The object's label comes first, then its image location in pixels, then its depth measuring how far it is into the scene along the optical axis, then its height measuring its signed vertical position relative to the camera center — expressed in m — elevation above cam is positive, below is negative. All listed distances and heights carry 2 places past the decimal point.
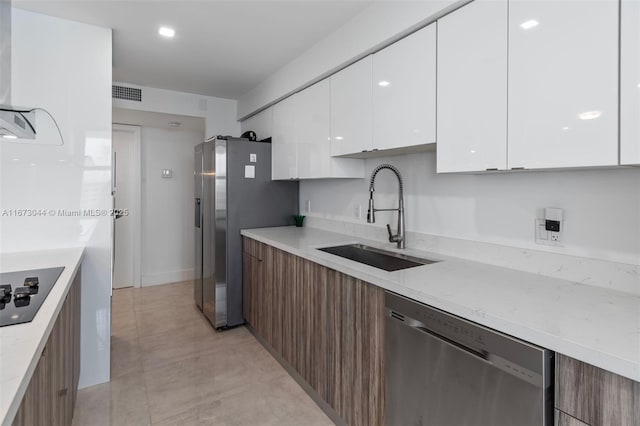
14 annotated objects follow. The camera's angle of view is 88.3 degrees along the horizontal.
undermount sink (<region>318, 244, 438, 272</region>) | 2.00 -0.32
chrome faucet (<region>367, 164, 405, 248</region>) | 2.12 -0.03
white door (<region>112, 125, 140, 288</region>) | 4.36 +0.06
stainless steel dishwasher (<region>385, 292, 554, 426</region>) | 0.96 -0.56
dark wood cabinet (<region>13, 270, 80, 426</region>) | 0.89 -0.60
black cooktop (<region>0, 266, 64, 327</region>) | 1.05 -0.32
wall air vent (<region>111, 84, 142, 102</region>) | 3.46 +1.22
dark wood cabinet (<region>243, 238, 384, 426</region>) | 1.58 -0.72
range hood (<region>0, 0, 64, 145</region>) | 1.30 +0.40
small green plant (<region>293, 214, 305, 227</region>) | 3.39 -0.11
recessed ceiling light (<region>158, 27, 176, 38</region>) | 2.38 +1.29
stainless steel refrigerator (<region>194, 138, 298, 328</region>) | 3.08 +0.00
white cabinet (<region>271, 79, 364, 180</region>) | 2.54 +0.59
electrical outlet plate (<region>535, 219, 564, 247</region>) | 1.47 -0.12
